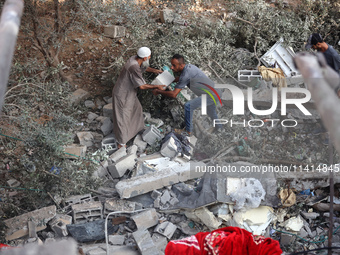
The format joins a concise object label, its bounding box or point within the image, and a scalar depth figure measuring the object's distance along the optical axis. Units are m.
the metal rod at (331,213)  4.56
